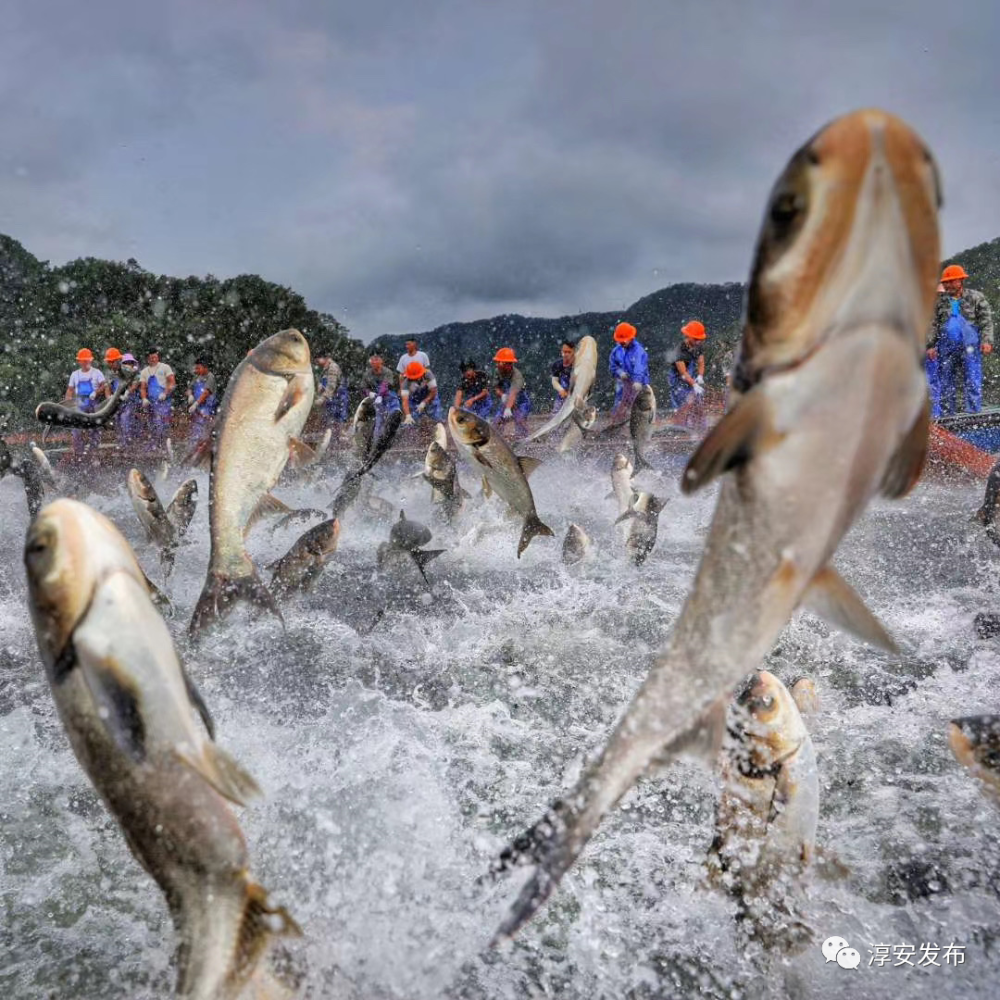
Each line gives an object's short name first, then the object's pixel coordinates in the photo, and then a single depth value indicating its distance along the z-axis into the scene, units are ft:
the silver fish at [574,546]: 30.86
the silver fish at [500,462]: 26.78
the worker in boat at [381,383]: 64.49
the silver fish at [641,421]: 37.93
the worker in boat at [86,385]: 60.34
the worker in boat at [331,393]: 53.52
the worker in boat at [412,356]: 64.55
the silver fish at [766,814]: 10.57
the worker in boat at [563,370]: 52.13
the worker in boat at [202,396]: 62.44
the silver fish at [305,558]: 24.14
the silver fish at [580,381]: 45.42
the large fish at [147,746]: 7.36
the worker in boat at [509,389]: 57.06
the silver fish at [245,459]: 16.33
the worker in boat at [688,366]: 52.90
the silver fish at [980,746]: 9.78
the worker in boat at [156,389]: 66.11
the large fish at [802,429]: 5.63
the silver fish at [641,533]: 30.30
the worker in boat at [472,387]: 59.41
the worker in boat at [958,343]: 47.64
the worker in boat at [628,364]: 55.16
